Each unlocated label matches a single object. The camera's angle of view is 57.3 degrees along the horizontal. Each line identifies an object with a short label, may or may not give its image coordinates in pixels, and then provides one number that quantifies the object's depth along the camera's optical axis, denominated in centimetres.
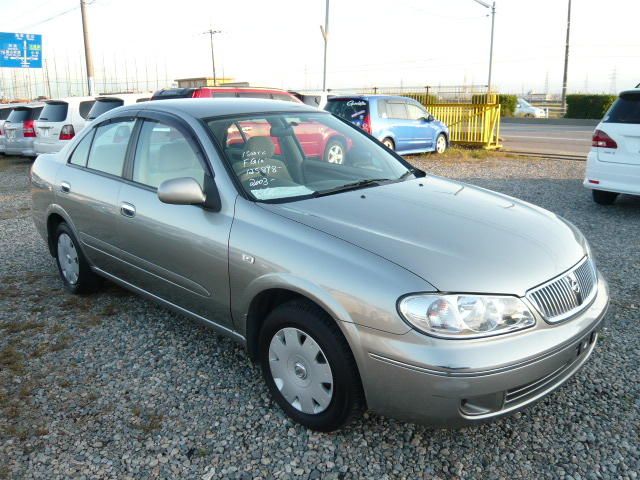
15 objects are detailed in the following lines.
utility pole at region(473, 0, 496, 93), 2759
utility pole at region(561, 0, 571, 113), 3899
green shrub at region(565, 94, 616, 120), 3231
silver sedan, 250
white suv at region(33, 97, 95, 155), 1262
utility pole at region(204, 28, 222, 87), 6369
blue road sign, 3388
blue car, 1418
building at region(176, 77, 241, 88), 4366
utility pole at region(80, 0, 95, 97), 2275
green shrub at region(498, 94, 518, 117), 3919
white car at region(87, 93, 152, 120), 1253
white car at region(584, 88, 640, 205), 729
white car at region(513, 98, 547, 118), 3795
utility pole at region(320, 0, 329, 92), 2402
